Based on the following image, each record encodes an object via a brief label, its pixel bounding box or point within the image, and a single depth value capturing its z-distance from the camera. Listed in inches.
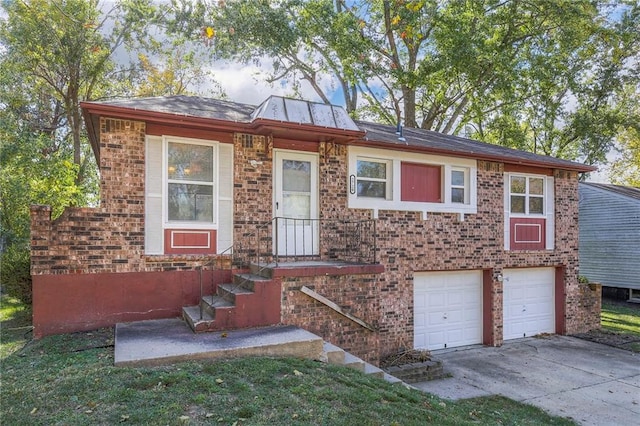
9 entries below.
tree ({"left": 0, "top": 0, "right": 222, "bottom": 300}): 526.9
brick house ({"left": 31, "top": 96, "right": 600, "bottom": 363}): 254.4
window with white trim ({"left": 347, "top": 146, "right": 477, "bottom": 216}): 353.7
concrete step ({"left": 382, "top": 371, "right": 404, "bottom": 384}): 216.6
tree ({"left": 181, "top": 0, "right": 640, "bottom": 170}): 609.9
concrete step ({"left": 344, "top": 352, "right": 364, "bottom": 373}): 219.0
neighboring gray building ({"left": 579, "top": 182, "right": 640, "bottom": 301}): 630.5
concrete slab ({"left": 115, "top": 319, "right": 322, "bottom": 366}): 184.2
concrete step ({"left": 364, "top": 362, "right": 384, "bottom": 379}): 216.8
